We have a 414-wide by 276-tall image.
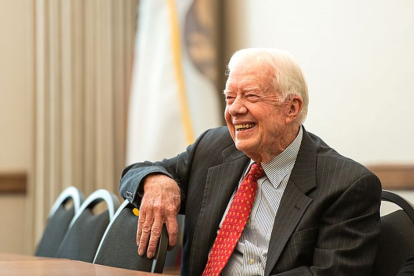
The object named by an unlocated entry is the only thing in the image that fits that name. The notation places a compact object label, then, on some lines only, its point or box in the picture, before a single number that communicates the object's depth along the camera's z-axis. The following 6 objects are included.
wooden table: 3.71
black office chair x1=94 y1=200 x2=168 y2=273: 4.55
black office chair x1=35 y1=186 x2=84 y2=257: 6.99
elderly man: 4.27
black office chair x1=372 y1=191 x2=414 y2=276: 4.20
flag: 8.62
